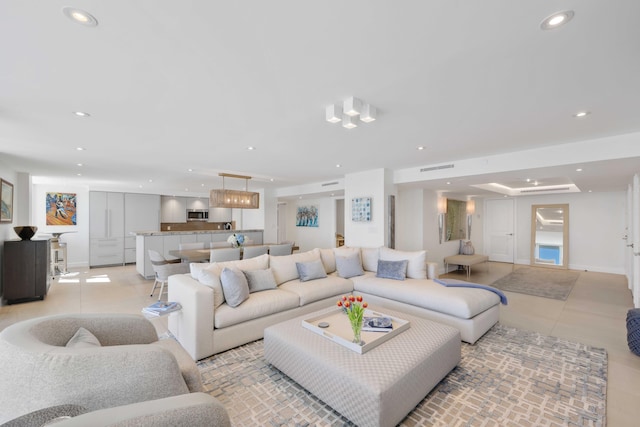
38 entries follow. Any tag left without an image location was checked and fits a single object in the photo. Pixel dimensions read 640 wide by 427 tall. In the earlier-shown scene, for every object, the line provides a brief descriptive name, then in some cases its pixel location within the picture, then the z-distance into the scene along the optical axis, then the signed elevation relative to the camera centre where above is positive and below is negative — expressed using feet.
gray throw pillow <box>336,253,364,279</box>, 14.94 -2.82
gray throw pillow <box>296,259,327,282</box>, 13.47 -2.79
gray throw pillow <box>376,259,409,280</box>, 13.84 -2.80
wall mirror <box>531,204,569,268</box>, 25.71 -1.92
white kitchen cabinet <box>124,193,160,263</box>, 27.91 -0.38
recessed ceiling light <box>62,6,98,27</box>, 4.49 +3.24
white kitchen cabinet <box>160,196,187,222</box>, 31.45 +0.42
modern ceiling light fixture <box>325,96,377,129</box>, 7.90 +3.01
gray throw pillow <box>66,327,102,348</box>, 5.15 -2.46
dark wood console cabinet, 14.99 -3.21
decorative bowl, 15.39 -1.13
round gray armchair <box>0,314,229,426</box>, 3.86 -2.46
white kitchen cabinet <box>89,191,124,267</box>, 26.45 -1.55
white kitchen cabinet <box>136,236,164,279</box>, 20.68 -2.83
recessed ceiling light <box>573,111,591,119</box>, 8.69 +3.21
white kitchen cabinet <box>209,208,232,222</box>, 35.09 -0.26
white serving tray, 7.36 -3.46
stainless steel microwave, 33.39 -0.27
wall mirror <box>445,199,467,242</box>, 24.88 -0.49
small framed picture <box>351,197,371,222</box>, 18.76 +0.34
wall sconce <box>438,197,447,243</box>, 23.67 +0.14
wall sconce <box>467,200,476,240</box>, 28.30 +0.19
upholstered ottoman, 5.89 -3.68
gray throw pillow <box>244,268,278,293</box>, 11.51 -2.80
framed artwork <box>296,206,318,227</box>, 32.23 -0.30
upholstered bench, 21.86 -3.64
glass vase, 7.49 -3.07
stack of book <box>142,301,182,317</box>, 8.47 -3.01
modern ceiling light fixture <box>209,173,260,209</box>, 19.51 +1.05
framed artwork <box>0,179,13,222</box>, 14.53 +0.57
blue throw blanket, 11.78 -3.11
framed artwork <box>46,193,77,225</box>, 25.58 +0.33
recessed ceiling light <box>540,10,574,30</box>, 4.55 +3.28
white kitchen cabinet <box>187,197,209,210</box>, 33.40 +1.21
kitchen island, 20.75 -2.26
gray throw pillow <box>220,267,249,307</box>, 10.06 -2.71
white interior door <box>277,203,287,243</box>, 35.27 -0.84
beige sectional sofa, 9.34 -3.35
